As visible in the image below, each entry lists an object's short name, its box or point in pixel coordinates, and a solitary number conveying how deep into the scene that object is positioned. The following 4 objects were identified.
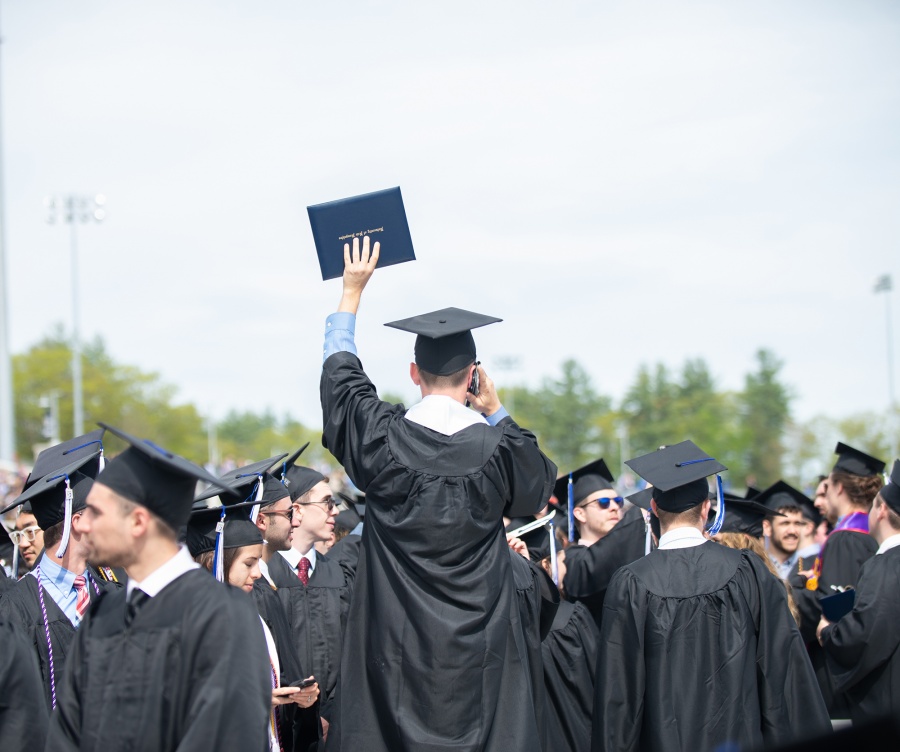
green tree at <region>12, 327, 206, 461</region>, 61.06
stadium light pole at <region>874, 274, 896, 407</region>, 46.03
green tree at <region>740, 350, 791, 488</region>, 84.00
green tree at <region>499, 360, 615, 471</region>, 99.12
